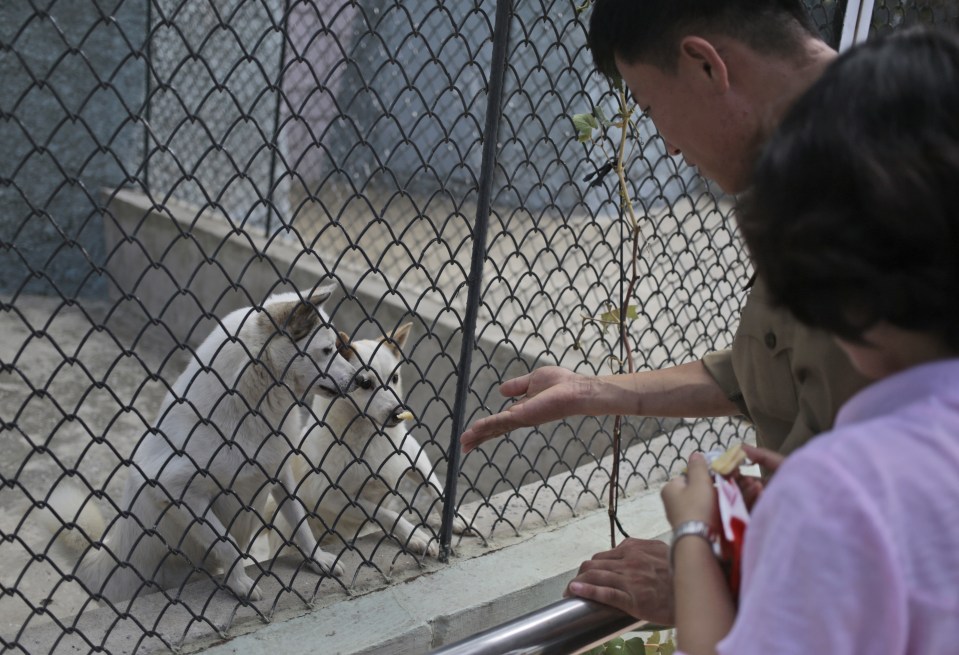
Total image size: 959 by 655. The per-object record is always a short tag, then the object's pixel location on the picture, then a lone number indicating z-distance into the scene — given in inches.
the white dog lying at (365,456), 112.7
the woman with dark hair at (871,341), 26.2
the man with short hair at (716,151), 51.2
